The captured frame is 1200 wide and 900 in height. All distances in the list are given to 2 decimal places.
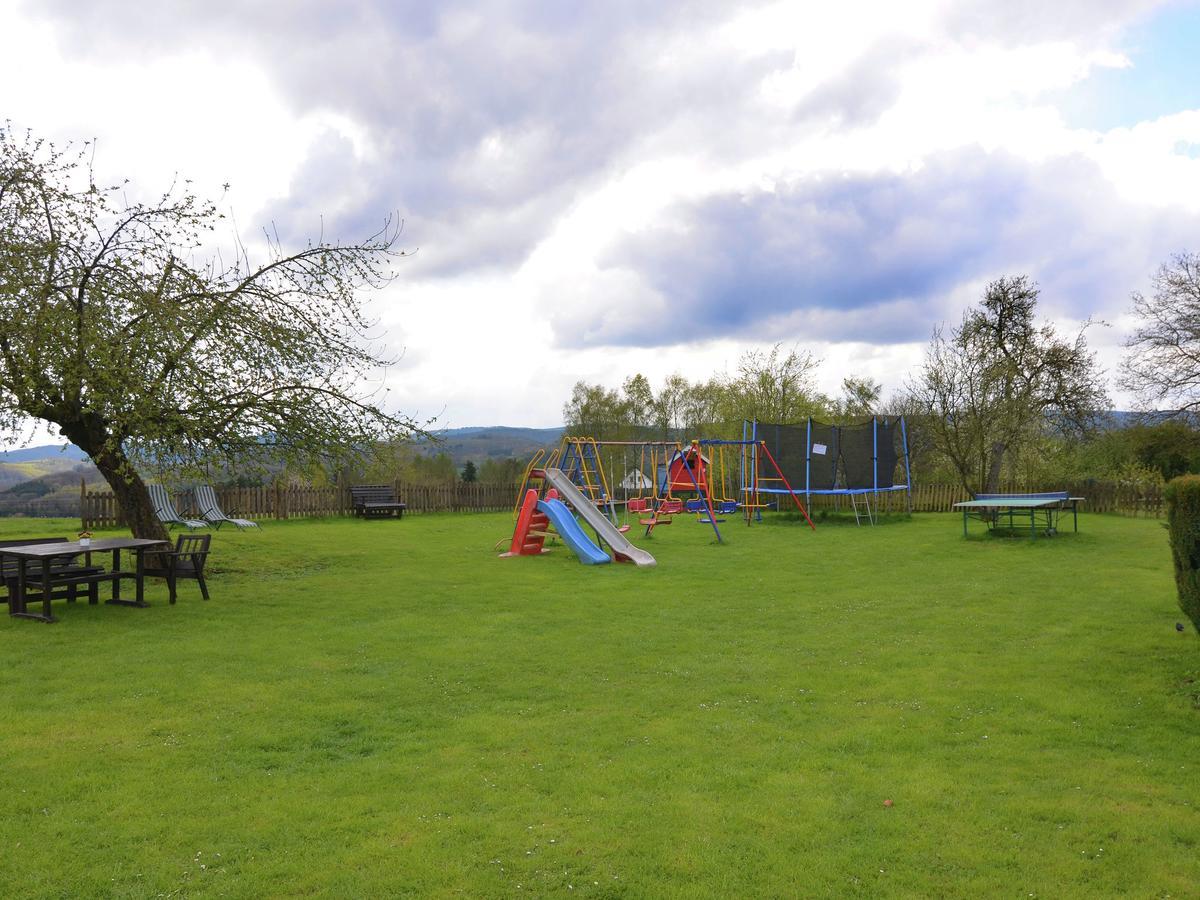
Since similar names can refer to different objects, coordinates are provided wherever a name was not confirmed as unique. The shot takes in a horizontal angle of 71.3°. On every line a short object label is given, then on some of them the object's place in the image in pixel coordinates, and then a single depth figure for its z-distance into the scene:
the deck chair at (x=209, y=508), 19.45
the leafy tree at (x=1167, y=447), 29.62
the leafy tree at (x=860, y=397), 41.19
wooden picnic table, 8.82
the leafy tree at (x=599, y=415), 57.88
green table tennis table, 16.17
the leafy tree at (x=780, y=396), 32.81
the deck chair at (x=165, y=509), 18.22
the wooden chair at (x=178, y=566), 9.98
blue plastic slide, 14.23
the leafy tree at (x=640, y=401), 58.55
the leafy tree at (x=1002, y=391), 23.39
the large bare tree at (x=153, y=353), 10.03
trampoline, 22.95
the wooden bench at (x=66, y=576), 9.27
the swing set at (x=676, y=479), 18.61
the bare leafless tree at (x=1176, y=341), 28.27
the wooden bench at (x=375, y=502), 24.82
